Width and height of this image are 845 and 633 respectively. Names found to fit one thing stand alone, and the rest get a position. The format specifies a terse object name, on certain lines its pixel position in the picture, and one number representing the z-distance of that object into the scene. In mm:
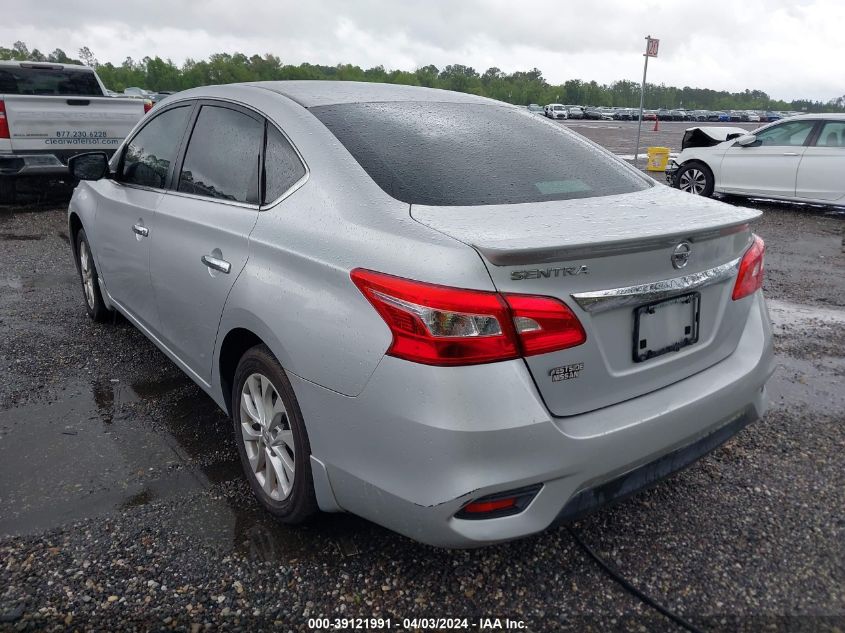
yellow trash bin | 15492
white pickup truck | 8828
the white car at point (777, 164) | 10086
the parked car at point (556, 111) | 64956
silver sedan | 1928
